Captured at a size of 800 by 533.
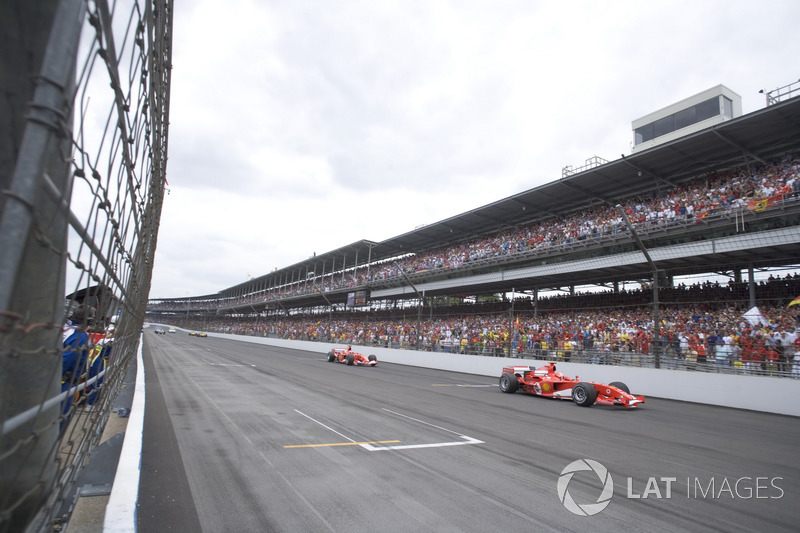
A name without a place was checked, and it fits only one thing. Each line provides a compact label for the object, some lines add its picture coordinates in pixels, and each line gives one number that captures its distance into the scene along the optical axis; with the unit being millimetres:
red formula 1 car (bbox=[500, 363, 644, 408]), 10555
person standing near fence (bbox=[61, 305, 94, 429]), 1707
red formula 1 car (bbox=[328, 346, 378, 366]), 22906
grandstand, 16938
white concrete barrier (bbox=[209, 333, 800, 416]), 11219
